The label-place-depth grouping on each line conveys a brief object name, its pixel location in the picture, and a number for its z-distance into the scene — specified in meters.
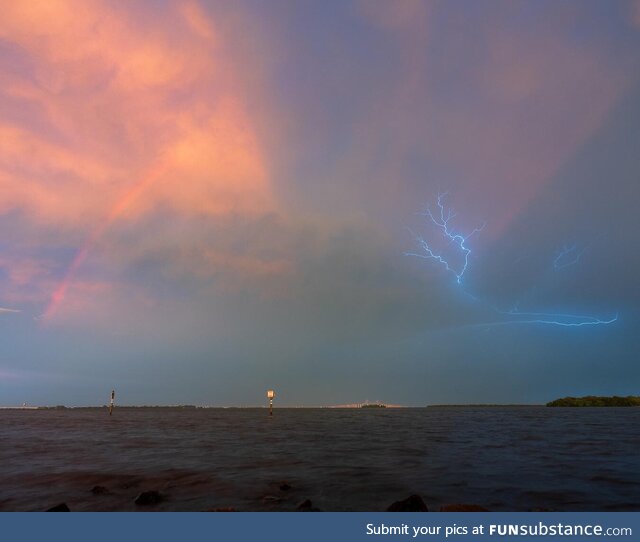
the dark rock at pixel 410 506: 12.26
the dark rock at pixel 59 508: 12.57
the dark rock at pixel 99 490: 15.82
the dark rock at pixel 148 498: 14.31
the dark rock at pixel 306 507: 13.27
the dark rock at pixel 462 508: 12.00
